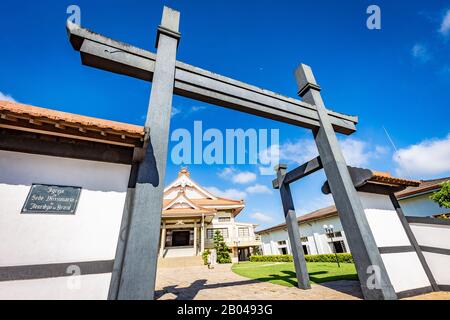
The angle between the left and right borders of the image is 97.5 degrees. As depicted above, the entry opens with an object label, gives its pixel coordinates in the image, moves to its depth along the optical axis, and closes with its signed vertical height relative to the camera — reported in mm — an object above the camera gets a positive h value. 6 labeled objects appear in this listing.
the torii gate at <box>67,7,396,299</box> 2566 +2280
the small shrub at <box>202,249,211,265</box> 15559 +181
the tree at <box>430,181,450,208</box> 10492 +2378
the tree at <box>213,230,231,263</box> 18356 +574
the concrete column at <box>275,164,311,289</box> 5371 +647
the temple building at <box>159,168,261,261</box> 18125 +3424
